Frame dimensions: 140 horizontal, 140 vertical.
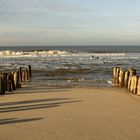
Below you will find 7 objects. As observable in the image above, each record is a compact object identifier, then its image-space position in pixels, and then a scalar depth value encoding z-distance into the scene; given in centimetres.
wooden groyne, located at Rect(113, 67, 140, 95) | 1778
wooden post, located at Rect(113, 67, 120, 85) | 2318
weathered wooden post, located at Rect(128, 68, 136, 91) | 1924
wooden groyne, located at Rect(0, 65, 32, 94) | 1695
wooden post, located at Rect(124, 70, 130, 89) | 2059
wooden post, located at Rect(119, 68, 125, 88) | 2145
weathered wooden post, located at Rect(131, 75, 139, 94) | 1778
